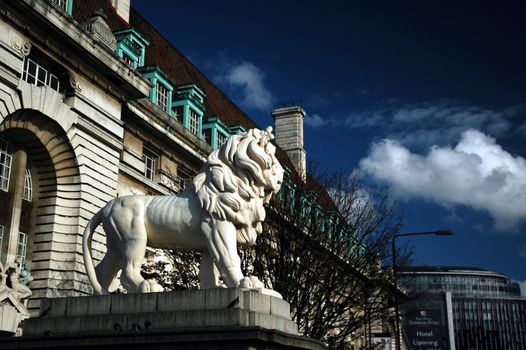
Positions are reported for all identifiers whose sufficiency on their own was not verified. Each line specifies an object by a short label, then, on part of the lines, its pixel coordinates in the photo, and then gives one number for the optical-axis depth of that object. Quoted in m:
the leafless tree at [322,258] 22.36
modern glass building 129.50
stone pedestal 8.45
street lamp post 24.62
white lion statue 9.53
